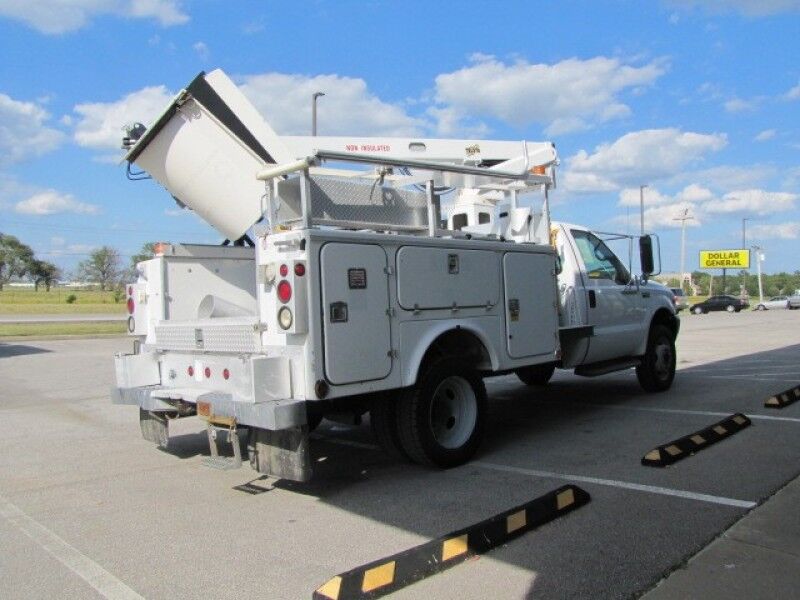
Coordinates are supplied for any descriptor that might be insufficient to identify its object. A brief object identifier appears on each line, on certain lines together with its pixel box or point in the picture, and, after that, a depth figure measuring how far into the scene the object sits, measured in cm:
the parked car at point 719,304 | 4978
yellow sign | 8106
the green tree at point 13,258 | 10111
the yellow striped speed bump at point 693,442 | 592
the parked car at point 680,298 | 4606
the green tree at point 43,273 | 11038
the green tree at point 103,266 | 10384
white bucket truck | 492
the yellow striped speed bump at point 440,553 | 359
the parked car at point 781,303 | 5447
